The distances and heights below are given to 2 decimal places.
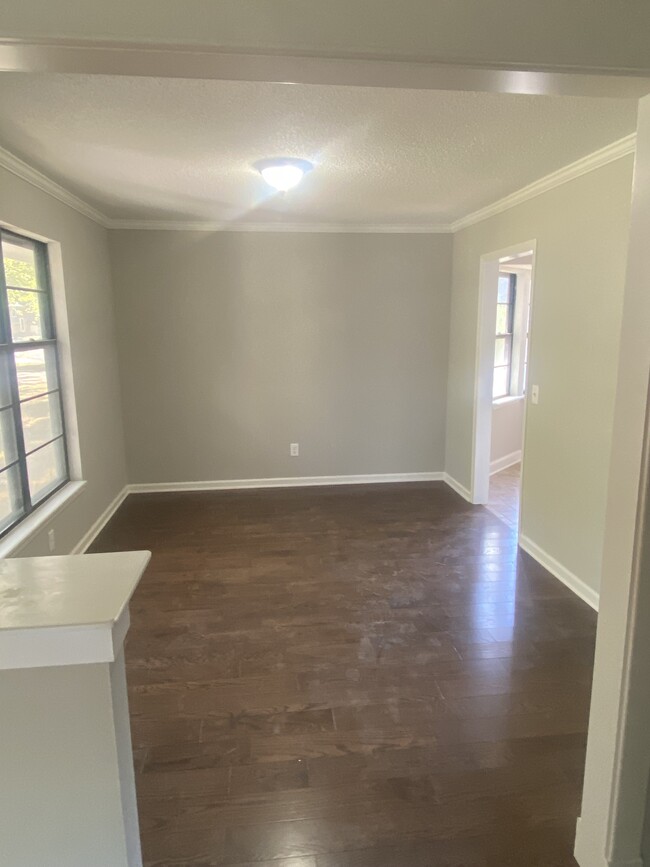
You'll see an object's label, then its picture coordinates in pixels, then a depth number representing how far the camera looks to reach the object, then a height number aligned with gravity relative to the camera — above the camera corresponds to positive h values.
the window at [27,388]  2.93 -0.30
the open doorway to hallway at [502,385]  4.49 -0.54
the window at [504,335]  5.87 -0.03
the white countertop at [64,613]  0.98 -0.52
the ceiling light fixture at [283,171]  2.90 +0.90
